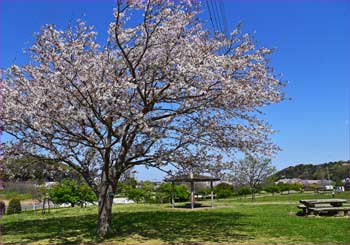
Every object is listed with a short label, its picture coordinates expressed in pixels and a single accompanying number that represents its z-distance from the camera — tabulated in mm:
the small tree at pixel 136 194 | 29188
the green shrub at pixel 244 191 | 38594
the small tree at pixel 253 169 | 32512
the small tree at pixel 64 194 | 23172
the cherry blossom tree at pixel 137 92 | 8547
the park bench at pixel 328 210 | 13844
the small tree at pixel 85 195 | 25812
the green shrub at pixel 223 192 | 36844
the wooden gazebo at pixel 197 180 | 21478
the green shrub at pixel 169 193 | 29953
